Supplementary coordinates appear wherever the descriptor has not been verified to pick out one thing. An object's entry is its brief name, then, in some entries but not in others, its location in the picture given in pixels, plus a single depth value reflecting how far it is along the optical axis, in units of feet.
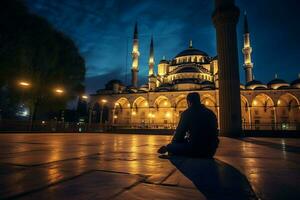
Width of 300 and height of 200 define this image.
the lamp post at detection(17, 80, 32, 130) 53.97
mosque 113.60
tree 48.32
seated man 9.82
